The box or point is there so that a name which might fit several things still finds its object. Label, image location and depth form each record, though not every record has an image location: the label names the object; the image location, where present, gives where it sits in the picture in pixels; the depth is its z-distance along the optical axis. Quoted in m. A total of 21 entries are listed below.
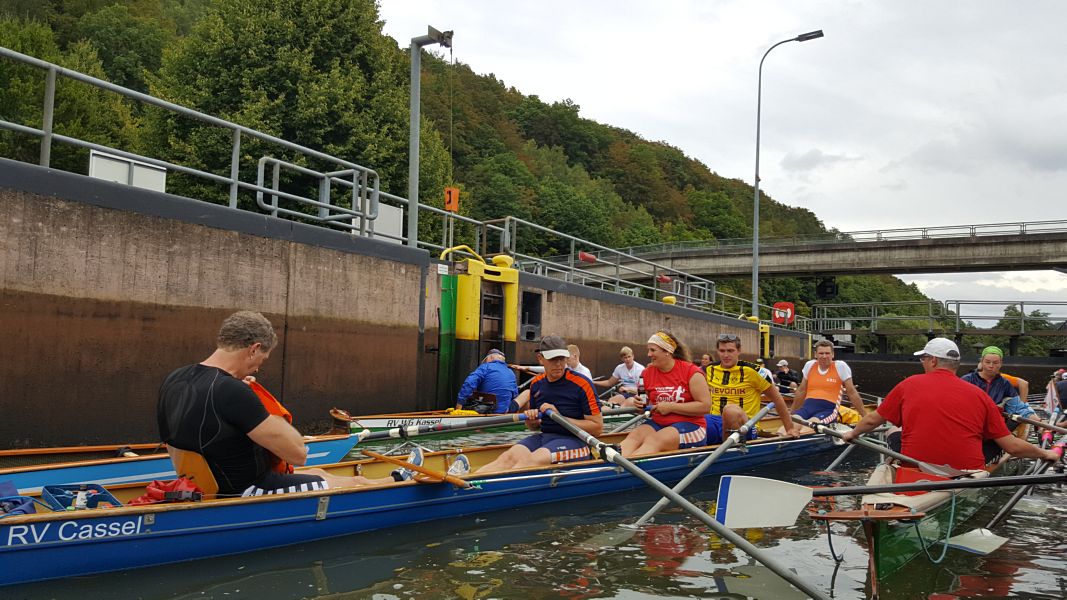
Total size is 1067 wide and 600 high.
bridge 39.81
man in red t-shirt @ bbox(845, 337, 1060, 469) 6.74
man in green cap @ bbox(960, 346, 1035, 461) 10.27
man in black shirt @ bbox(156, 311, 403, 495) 5.14
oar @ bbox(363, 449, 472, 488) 7.35
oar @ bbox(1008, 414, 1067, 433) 10.08
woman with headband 8.93
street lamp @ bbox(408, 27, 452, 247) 14.16
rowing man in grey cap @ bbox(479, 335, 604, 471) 8.12
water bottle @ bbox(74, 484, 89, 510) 5.71
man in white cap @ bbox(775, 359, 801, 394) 19.84
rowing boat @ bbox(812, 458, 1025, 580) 5.45
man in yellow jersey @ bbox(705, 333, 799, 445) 10.34
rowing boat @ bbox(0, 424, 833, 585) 5.19
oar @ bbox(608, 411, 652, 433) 12.18
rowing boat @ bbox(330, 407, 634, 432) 11.43
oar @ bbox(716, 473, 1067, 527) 6.01
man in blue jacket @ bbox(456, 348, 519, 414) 13.29
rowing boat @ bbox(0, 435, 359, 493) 6.89
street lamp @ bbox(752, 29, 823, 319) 26.88
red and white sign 38.03
